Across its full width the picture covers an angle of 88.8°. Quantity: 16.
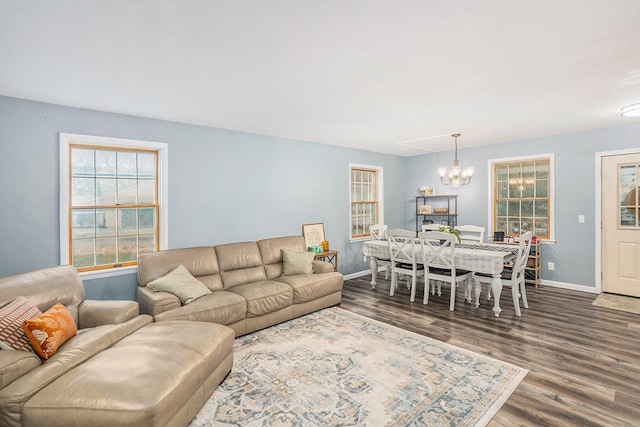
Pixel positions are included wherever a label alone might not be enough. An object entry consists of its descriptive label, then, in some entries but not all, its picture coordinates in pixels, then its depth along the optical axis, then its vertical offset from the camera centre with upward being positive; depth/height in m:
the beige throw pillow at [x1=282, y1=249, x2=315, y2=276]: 4.44 -0.69
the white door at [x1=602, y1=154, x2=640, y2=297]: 4.66 -0.17
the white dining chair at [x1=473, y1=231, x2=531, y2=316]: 3.97 -0.83
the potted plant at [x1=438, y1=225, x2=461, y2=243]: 4.84 -0.27
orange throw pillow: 2.09 -0.79
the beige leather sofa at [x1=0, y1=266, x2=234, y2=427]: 1.68 -0.94
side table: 5.21 -0.75
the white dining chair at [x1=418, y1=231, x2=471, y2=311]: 4.24 -0.63
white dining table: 3.96 -0.58
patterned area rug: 2.18 -1.34
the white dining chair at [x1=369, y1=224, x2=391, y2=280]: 5.38 -0.43
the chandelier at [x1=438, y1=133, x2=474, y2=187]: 4.90 +0.60
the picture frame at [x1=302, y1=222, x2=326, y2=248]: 5.48 -0.36
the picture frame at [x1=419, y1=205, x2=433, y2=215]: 6.80 +0.05
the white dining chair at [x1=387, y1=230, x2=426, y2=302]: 4.67 -0.65
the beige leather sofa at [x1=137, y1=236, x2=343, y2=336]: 3.22 -0.86
